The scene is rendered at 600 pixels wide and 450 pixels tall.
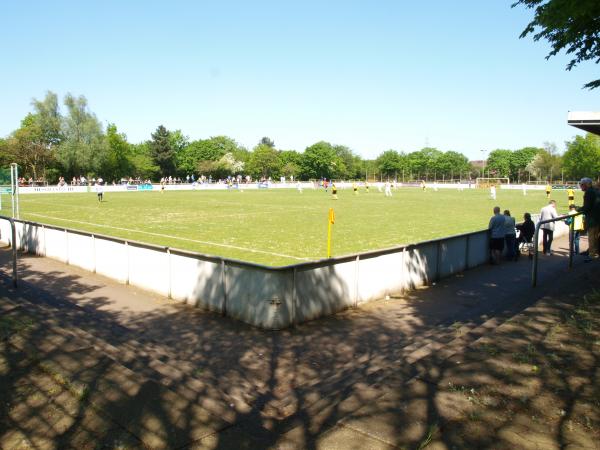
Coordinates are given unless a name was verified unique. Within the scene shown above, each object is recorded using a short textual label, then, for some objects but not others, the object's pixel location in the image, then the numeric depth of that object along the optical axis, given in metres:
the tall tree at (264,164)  126.25
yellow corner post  10.84
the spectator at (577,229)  13.51
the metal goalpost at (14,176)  14.60
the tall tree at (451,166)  158.38
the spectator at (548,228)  14.45
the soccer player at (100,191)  40.10
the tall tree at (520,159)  163.50
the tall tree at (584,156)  100.38
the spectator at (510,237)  14.32
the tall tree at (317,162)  133.38
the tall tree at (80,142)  83.56
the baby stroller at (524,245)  14.86
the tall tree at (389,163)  151.12
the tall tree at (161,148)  112.00
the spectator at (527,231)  15.59
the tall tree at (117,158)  99.64
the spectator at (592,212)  9.58
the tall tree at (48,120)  84.00
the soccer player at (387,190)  52.31
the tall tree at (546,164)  134.25
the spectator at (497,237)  14.07
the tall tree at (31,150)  78.81
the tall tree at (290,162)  131.88
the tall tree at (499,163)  164.75
